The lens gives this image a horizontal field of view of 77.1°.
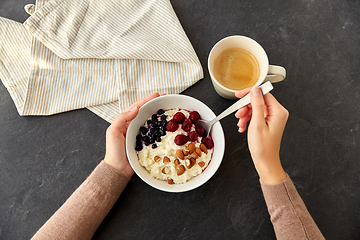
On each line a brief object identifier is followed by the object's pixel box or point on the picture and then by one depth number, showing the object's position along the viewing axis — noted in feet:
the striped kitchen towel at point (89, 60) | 3.67
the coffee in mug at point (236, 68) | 3.42
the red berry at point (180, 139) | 2.87
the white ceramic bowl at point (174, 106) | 2.85
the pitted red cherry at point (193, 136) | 2.95
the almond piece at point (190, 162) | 2.87
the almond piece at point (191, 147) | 2.91
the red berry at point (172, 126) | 2.93
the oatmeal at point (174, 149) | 2.93
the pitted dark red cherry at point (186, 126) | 2.97
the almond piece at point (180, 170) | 2.89
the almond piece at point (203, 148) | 2.99
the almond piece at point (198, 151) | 2.95
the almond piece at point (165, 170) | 2.94
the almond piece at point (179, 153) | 2.87
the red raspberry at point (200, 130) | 3.02
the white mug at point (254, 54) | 3.00
